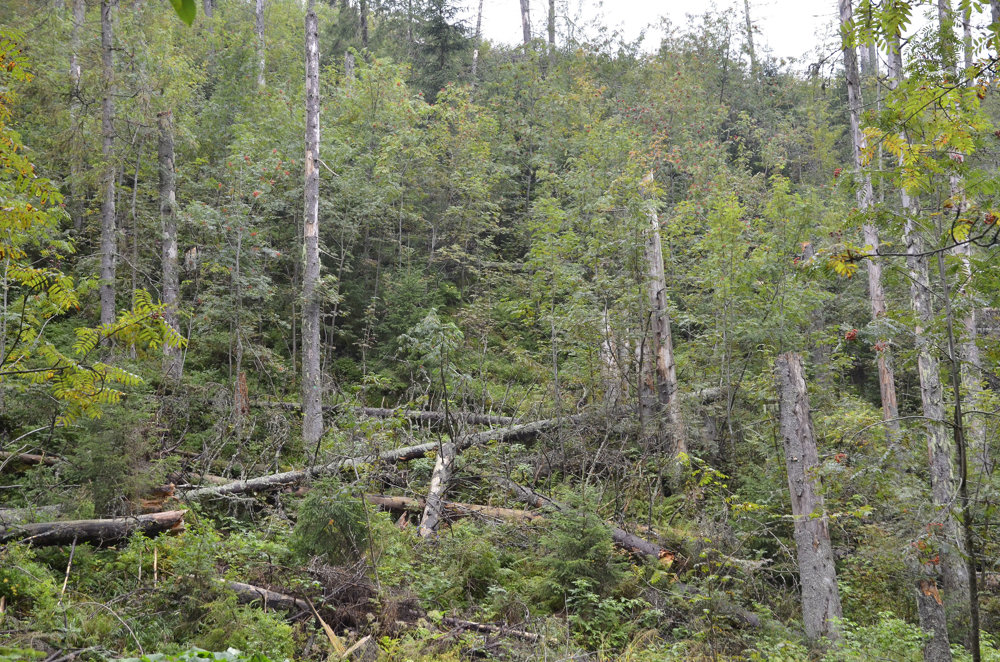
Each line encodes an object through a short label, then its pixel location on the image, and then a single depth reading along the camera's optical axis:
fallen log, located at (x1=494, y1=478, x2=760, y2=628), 6.61
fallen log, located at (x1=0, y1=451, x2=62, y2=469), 8.54
